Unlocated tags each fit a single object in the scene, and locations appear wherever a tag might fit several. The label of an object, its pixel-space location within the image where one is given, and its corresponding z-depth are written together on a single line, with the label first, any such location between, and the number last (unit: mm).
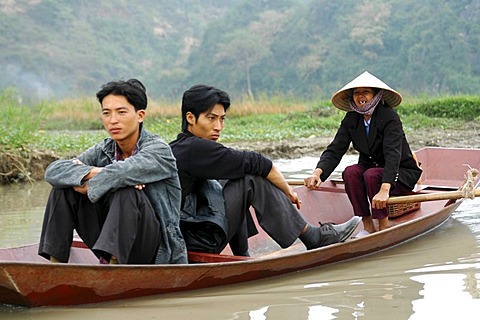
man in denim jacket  6341
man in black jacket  7295
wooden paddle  8868
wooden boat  6007
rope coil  9018
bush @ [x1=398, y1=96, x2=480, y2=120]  24125
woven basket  10265
